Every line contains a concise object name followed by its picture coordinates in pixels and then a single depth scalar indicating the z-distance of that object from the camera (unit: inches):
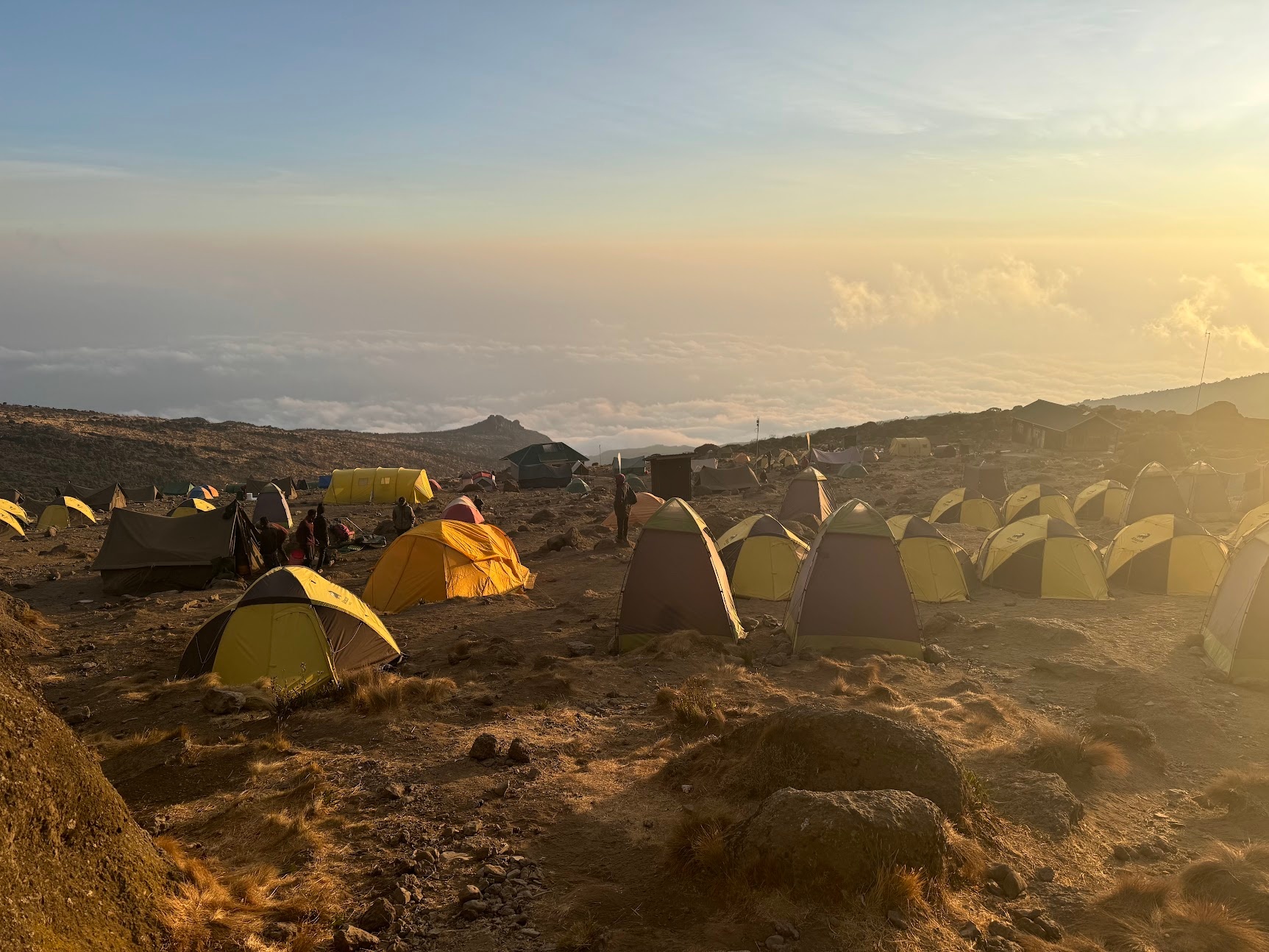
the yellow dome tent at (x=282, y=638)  449.4
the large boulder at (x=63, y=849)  170.4
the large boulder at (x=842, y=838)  237.8
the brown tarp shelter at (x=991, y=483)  1433.3
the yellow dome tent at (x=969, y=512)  1127.0
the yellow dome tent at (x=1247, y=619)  469.1
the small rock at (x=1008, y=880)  250.2
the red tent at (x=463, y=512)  982.4
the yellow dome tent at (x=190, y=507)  1124.8
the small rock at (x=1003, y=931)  227.0
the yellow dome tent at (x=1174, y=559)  702.5
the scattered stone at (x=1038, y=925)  231.5
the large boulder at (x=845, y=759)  284.2
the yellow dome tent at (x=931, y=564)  686.5
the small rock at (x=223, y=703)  414.9
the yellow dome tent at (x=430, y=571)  676.7
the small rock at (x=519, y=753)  347.9
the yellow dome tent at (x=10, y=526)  1252.5
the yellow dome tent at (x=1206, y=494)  1184.8
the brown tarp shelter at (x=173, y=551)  776.3
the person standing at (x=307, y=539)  815.7
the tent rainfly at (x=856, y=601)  528.1
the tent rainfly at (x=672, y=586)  541.6
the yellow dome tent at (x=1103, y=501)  1138.0
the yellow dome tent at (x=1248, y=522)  799.3
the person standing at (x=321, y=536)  852.0
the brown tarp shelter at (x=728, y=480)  1699.1
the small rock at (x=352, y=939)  219.9
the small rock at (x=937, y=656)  525.7
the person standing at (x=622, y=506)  906.7
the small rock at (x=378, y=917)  232.4
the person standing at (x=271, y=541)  786.8
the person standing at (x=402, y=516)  1016.9
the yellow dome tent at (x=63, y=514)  1403.5
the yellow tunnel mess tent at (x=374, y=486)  1724.9
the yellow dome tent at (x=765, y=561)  697.6
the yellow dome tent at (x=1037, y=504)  1018.7
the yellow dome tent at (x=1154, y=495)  1054.4
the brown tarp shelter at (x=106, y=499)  1717.5
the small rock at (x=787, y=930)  221.3
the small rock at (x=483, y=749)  351.3
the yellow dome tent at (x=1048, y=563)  690.8
